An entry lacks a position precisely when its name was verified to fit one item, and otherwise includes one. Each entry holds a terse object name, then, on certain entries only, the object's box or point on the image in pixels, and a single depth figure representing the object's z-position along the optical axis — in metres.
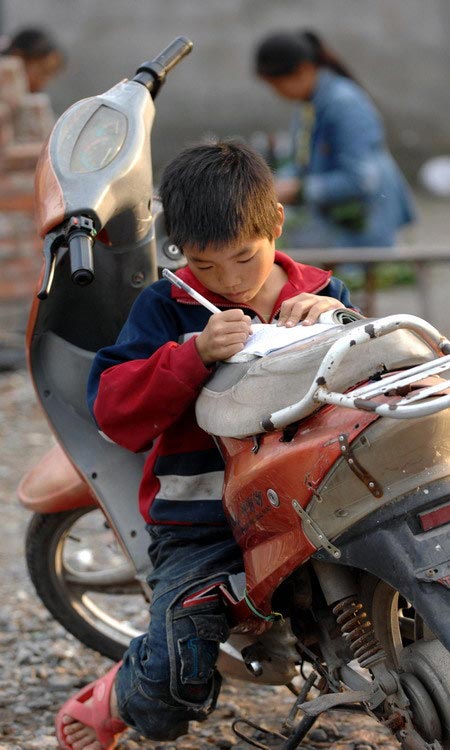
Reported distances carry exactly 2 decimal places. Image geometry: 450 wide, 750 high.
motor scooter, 2.31
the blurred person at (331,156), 7.86
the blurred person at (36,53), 8.66
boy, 2.66
